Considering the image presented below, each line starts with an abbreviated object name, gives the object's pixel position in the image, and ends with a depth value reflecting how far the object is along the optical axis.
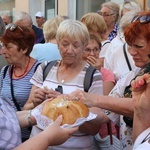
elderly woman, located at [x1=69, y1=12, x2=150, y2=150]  2.48
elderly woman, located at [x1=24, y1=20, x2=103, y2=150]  2.65
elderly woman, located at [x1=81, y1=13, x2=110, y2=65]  4.13
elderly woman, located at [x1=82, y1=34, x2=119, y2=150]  3.23
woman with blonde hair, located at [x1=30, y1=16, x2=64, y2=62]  3.82
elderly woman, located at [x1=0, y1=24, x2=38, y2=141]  3.31
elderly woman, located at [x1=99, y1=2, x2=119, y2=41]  5.20
